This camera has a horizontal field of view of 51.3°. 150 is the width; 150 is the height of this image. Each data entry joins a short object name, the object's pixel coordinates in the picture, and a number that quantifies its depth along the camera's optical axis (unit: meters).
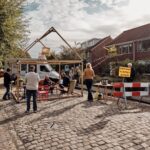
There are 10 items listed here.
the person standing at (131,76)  7.23
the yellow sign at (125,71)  6.59
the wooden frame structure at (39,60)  7.55
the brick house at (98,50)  30.80
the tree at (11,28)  6.37
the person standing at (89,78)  7.55
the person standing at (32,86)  6.10
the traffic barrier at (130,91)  6.63
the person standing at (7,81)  8.32
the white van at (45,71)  13.98
